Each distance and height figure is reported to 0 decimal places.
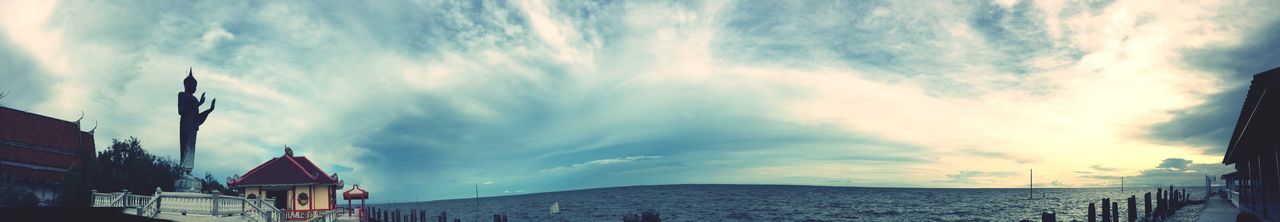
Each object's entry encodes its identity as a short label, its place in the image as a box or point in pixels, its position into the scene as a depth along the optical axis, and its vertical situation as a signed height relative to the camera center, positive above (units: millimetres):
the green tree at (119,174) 38219 -1018
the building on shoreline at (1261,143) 11586 -189
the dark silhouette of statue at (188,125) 26141 +1259
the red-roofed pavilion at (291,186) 36750 -1761
